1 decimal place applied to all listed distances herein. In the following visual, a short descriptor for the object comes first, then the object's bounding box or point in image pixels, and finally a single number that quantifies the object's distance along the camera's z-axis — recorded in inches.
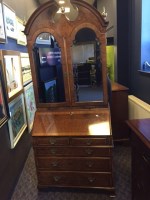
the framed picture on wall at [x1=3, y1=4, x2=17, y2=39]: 81.7
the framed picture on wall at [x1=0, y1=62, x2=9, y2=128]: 71.4
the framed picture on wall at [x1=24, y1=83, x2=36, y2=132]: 108.7
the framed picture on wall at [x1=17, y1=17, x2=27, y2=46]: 101.7
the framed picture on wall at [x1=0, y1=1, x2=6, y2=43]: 74.8
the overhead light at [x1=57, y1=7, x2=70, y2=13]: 74.4
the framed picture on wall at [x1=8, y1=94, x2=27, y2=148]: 83.0
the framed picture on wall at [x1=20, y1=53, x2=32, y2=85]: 106.8
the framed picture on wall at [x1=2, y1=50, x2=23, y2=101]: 79.4
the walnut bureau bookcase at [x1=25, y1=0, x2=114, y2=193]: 74.7
